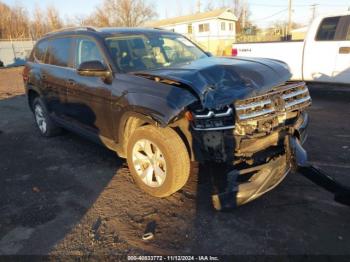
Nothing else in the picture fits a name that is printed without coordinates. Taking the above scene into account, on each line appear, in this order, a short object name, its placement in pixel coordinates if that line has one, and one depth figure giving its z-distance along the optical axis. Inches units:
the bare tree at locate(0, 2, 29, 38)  1857.4
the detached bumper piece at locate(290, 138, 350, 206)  126.6
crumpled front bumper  125.3
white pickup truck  295.7
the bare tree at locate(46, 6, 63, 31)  1959.9
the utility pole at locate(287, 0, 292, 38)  1454.0
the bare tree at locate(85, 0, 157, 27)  1824.6
